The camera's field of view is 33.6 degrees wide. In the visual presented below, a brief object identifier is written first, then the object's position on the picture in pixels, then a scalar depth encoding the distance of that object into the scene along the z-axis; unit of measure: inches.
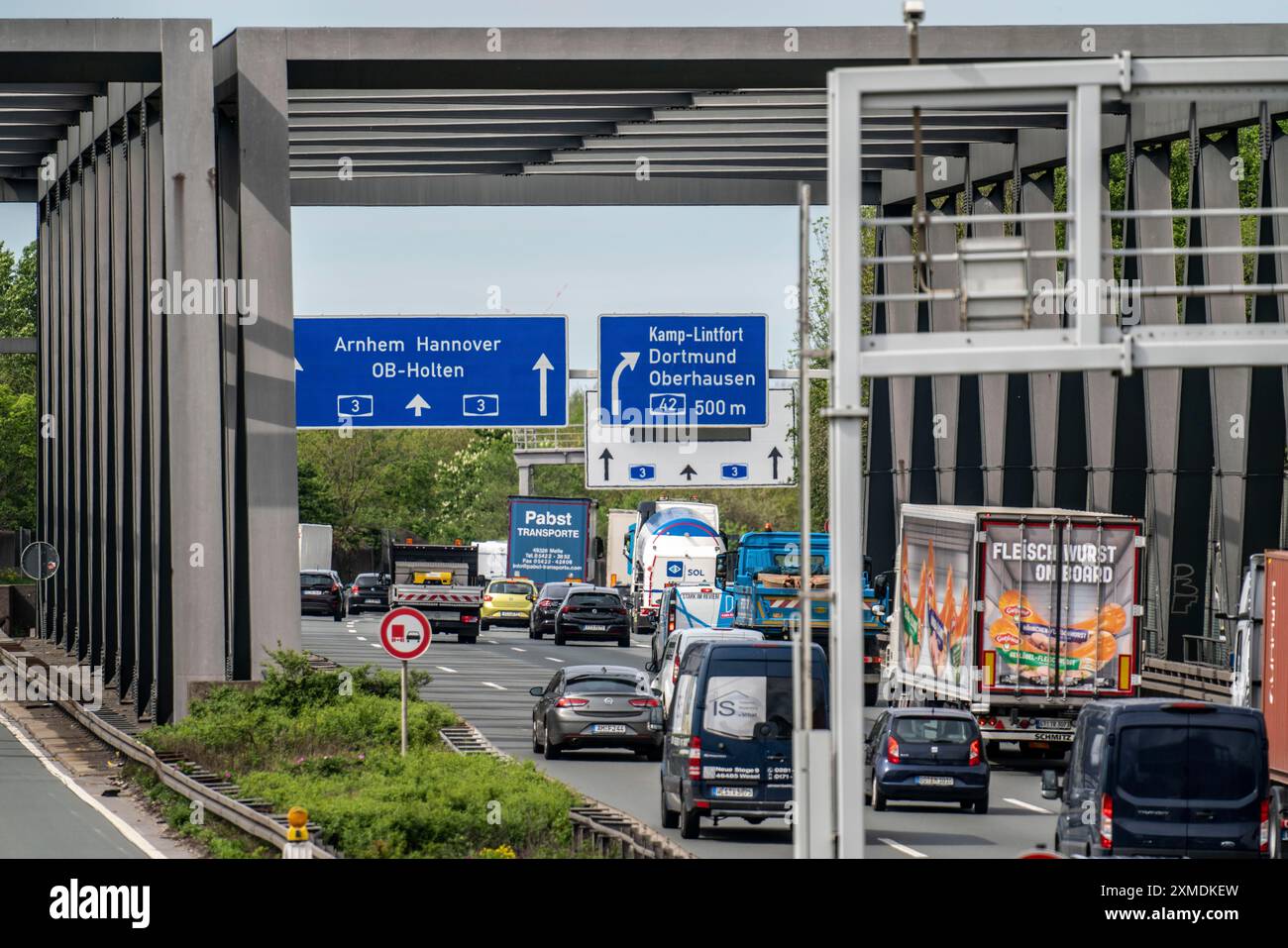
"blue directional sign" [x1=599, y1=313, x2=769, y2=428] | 1617.9
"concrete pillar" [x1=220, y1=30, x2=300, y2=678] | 1095.6
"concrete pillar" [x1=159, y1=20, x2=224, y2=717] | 1076.5
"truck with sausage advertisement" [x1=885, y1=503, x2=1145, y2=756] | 1156.5
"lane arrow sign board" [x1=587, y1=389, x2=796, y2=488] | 1688.0
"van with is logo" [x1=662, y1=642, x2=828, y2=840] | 825.5
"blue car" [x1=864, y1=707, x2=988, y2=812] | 964.0
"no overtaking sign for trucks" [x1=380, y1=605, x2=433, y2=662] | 920.9
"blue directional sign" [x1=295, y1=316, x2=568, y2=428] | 1513.3
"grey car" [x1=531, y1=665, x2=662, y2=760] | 1149.1
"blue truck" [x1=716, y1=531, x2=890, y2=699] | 1621.6
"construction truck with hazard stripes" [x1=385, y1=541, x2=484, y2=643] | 2456.9
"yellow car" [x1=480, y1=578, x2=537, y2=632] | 2930.6
